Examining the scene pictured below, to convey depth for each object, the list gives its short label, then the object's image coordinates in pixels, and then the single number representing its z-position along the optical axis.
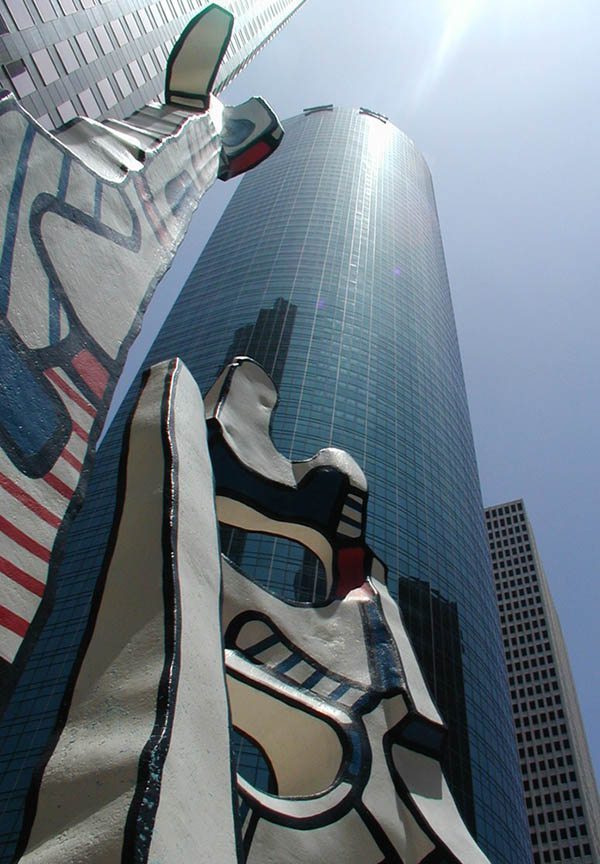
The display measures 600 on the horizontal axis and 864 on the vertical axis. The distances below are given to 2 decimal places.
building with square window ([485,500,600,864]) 75.94
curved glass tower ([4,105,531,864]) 53.56
